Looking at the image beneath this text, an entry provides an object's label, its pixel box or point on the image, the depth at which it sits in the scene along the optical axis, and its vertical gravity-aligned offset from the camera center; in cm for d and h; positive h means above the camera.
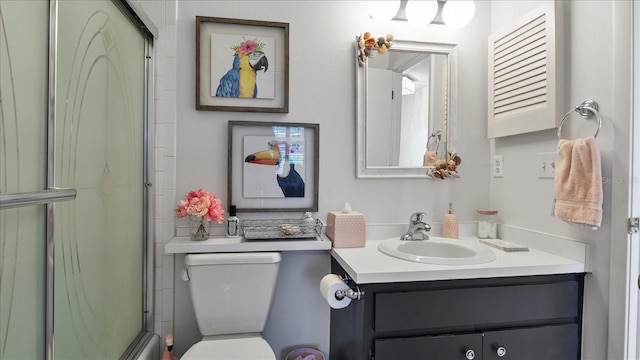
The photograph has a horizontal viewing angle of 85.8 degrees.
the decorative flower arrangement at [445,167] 177 +6
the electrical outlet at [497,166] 178 +7
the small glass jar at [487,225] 176 -23
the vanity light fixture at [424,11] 168 +83
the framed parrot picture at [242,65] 160 +53
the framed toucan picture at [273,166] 163 +5
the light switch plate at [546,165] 146 +7
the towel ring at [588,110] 126 +27
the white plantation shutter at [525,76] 140 +47
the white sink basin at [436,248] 139 -31
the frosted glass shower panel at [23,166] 68 +2
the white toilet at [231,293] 140 -48
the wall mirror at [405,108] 173 +36
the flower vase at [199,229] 151 -23
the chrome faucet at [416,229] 165 -24
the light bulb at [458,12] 172 +84
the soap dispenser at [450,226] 174 -24
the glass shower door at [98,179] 90 -1
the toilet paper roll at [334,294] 127 -43
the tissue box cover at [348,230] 155 -24
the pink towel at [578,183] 120 -1
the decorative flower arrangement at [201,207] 145 -13
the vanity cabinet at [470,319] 120 -51
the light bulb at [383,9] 168 +82
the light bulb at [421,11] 171 +84
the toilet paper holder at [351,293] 122 -42
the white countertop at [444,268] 120 -32
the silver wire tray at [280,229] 153 -24
